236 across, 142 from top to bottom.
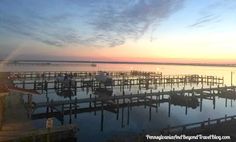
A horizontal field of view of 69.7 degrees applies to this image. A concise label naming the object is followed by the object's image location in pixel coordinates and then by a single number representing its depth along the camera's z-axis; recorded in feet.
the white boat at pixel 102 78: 115.91
